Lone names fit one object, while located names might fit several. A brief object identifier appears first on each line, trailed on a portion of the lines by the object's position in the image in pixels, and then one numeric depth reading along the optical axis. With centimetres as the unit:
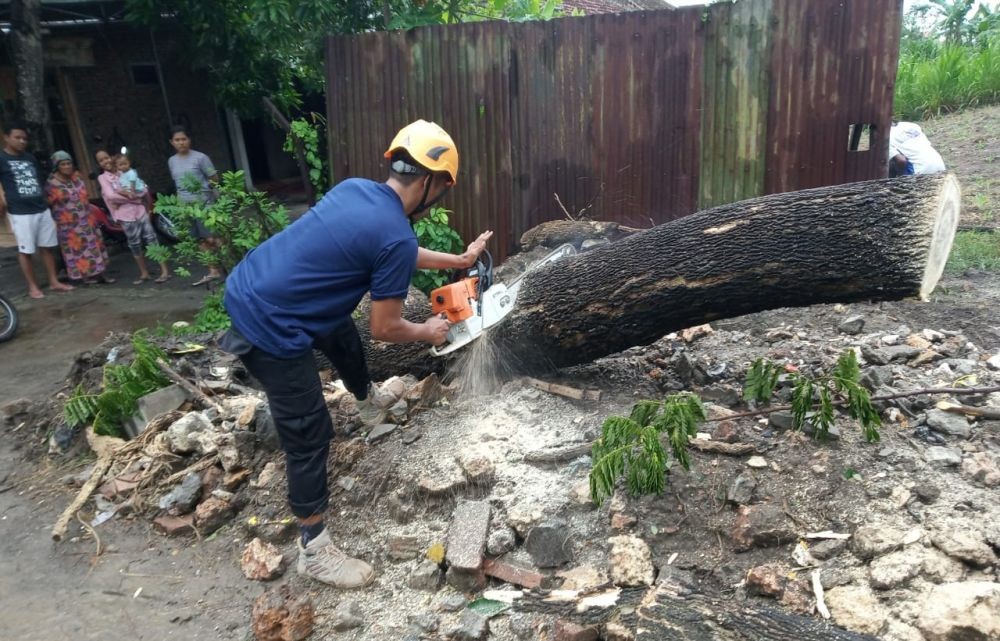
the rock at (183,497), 377
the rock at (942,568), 242
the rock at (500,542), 304
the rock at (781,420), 329
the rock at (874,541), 255
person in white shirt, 646
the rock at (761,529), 271
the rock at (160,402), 433
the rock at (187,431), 407
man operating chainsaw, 286
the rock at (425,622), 283
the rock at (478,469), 339
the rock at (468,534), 298
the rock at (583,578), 278
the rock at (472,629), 272
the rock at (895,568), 244
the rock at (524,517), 309
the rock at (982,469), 276
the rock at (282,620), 288
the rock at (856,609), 233
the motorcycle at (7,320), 645
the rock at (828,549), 262
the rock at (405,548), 321
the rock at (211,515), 364
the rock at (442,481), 339
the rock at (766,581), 251
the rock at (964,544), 242
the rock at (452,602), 291
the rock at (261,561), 330
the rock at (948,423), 310
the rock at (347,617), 293
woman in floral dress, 775
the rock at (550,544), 294
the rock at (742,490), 288
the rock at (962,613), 214
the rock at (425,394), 406
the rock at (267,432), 398
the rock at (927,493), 273
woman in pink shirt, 816
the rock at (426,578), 305
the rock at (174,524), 367
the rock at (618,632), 249
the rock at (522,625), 268
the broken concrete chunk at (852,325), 450
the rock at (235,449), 390
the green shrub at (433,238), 650
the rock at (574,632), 254
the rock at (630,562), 272
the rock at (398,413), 396
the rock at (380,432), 386
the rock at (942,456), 290
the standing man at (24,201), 730
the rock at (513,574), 289
